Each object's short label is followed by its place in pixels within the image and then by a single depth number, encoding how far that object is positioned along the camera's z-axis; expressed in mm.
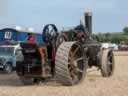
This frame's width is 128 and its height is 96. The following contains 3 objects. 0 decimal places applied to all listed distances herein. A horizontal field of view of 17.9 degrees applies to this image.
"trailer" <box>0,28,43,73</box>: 19328
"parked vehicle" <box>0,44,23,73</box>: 19250
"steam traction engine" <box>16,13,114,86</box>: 11602
